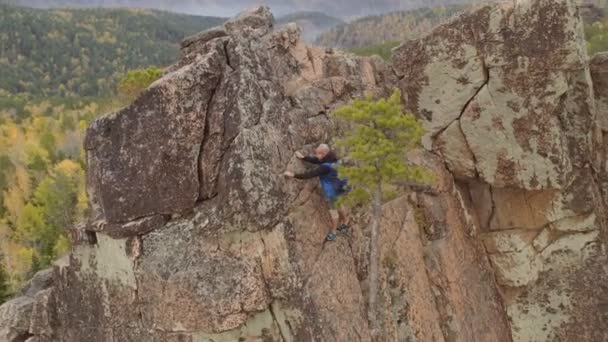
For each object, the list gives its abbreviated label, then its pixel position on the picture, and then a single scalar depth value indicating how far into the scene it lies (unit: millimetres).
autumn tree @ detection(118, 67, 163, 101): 16656
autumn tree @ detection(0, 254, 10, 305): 32031
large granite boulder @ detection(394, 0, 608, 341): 16047
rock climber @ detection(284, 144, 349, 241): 14102
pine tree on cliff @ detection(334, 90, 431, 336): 12945
